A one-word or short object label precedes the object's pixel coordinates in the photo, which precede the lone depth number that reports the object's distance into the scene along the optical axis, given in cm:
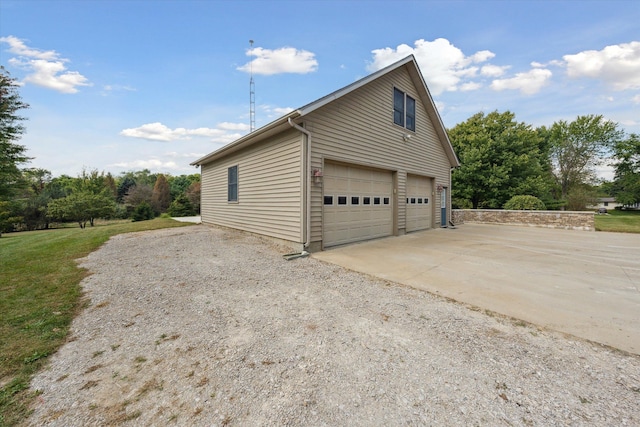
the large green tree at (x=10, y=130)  1523
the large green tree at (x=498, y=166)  1947
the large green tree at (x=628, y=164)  2561
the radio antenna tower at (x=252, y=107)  1259
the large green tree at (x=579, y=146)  2734
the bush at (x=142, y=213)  2284
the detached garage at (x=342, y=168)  661
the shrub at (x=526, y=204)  1484
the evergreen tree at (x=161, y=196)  3369
